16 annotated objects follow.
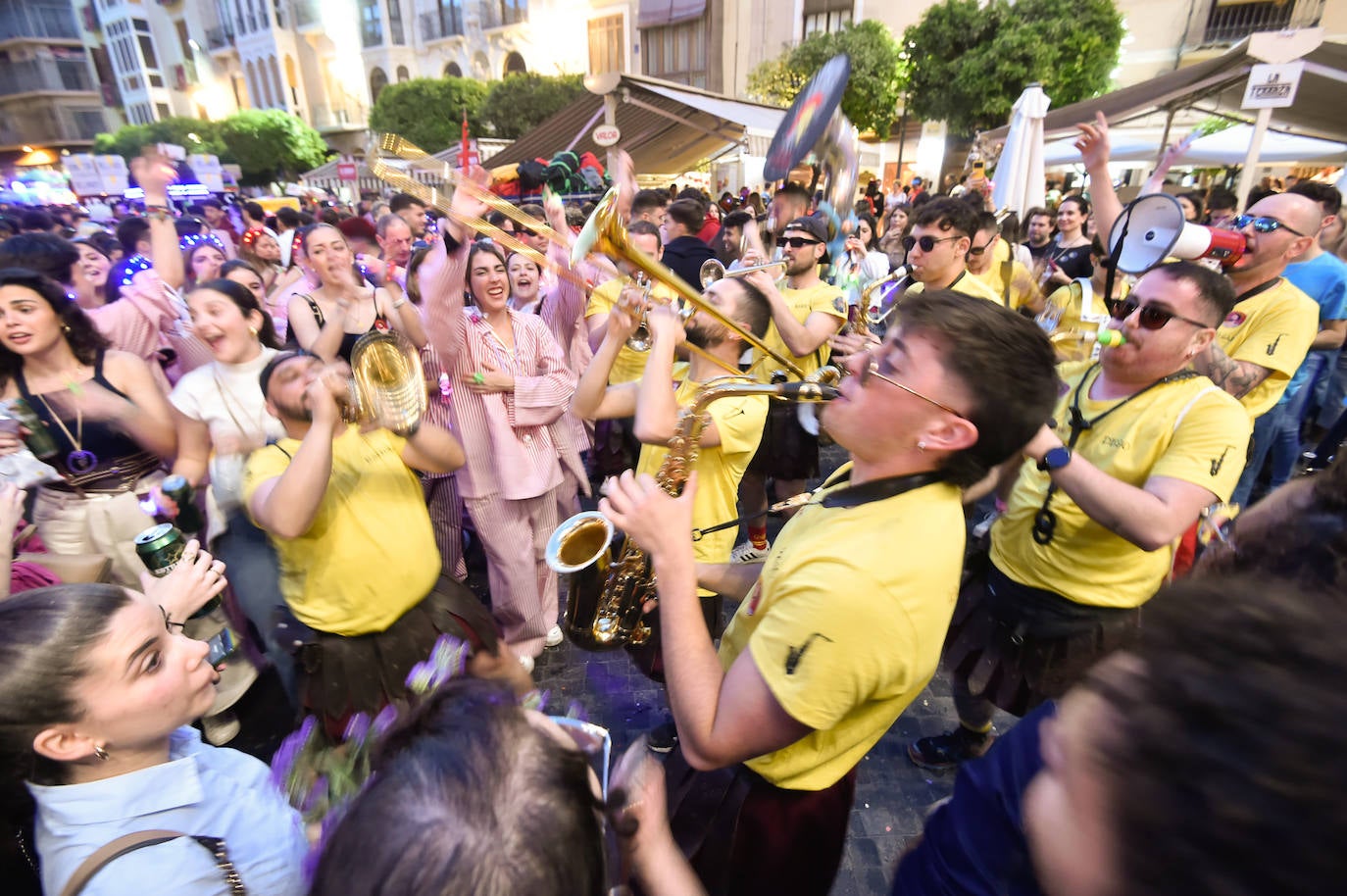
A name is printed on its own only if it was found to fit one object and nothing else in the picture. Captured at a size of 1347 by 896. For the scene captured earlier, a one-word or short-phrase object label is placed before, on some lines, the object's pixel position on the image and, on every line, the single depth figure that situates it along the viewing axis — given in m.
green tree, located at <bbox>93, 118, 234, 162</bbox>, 36.94
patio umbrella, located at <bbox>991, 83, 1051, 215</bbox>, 7.31
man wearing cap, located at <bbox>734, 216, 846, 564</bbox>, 4.14
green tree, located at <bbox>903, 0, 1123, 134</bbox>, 19.45
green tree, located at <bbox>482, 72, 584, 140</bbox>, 30.70
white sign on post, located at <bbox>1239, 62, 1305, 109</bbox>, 5.92
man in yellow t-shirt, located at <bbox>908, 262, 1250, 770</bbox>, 1.92
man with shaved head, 3.40
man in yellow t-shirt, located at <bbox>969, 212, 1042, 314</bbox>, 5.01
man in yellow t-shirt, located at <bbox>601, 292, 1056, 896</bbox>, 1.25
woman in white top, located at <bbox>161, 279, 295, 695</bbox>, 2.70
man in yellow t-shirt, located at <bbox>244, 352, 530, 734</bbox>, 2.15
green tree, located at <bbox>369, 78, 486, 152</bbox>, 33.34
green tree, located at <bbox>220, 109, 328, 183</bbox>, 35.88
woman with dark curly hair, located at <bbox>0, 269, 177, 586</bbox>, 2.75
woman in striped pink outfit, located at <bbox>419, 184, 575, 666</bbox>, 3.45
